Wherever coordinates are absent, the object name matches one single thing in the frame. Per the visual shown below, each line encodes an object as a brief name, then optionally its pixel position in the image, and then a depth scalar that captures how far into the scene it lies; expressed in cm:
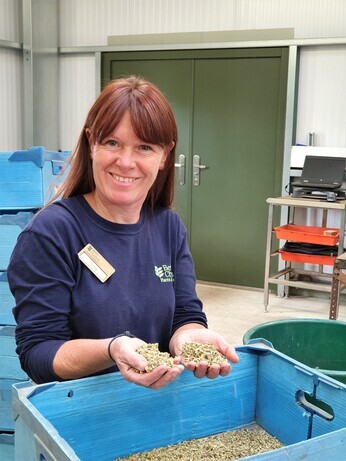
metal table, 455
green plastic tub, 269
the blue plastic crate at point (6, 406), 237
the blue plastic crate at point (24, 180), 229
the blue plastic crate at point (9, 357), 233
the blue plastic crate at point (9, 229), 229
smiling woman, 120
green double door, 523
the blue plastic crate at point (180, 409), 105
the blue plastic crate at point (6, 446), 233
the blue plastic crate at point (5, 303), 233
